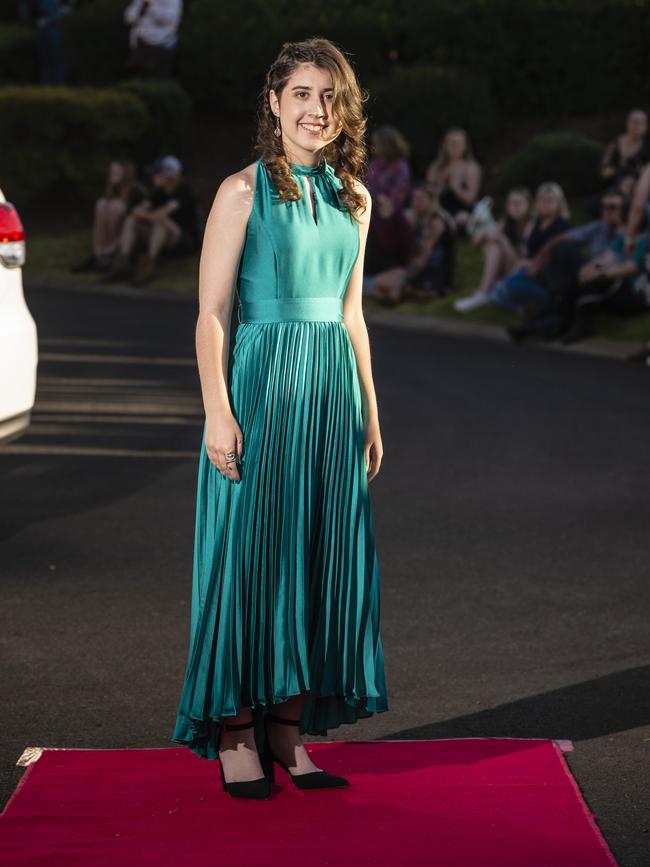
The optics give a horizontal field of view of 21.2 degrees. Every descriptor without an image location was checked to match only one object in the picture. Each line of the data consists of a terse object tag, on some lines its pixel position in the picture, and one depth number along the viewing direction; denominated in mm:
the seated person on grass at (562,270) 16016
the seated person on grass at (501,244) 17812
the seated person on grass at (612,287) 15766
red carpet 4219
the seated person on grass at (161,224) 22078
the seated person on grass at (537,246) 16922
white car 7902
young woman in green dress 4535
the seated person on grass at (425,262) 18578
